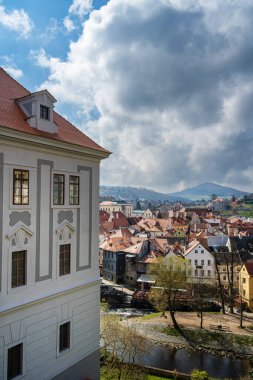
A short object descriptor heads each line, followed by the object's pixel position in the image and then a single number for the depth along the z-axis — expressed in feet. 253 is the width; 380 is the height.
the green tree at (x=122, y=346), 80.53
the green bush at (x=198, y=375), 81.92
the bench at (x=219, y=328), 123.60
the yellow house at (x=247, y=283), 146.51
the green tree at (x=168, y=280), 132.87
